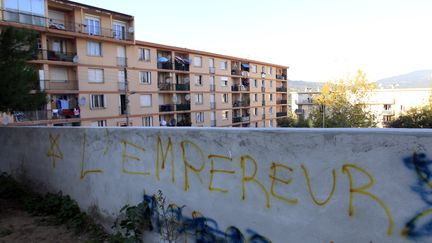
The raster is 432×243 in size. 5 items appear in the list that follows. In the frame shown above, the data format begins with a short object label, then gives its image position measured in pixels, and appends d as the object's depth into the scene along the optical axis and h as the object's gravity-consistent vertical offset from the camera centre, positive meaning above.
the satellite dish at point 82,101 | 27.94 +1.32
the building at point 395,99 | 64.44 +1.83
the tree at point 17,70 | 6.39 +0.99
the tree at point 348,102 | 33.56 +0.81
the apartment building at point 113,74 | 26.31 +4.37
